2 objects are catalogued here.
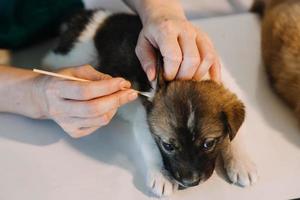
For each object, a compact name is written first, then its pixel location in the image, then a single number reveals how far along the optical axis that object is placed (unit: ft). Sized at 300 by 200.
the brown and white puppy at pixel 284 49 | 4.09
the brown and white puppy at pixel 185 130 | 3.16
